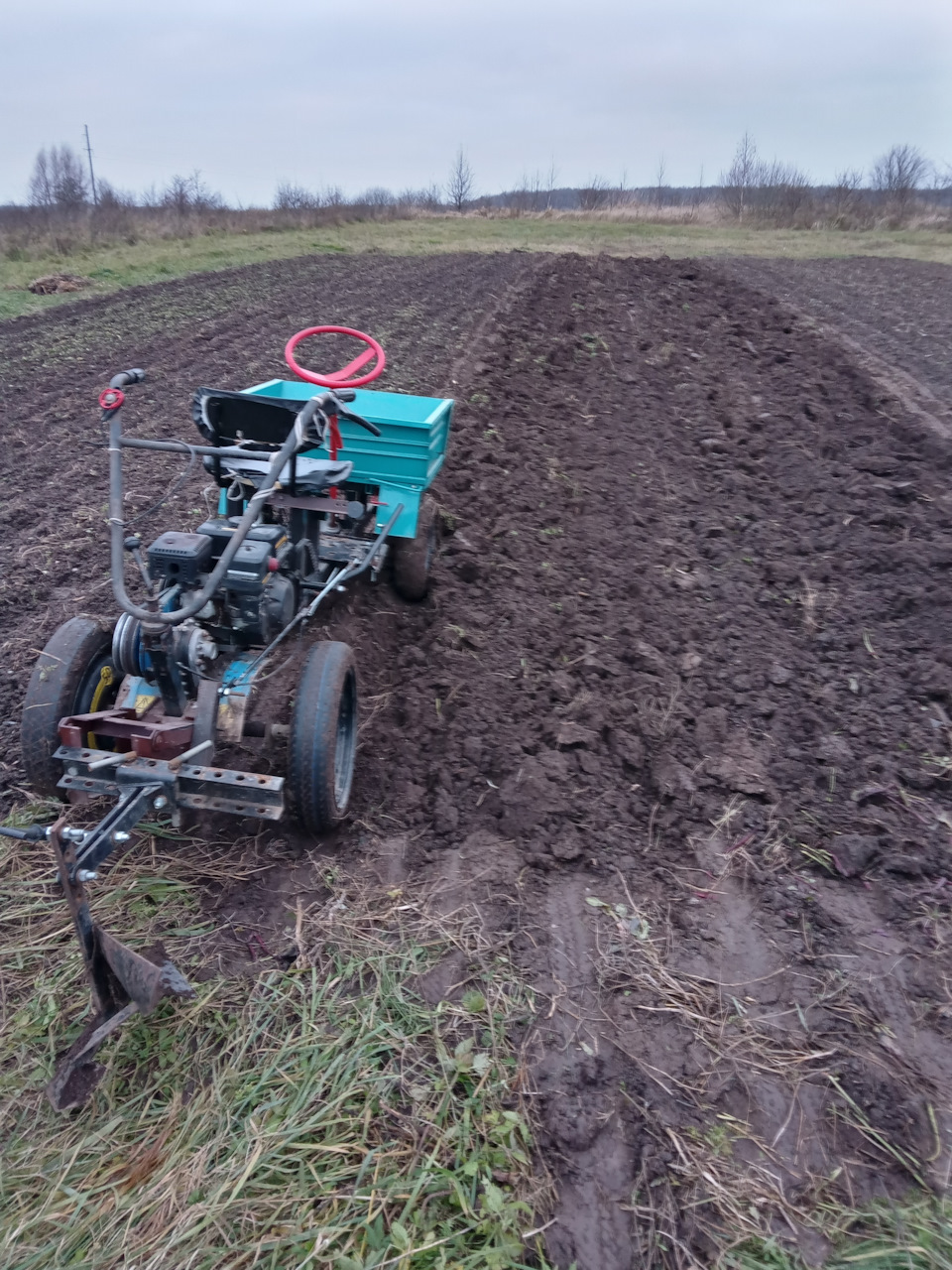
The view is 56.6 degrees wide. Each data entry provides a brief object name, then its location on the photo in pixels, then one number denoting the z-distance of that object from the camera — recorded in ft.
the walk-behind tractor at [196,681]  8.68
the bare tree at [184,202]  85.30
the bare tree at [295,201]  97.66
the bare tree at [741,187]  103.96
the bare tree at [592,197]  113.29
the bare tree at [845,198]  96.17
